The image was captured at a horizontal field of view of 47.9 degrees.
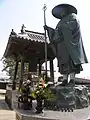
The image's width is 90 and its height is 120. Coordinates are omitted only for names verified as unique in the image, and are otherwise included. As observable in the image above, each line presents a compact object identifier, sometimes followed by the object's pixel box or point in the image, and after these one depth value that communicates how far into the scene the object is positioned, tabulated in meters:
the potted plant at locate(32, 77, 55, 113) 2.62
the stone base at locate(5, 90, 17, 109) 5.32
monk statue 3.60
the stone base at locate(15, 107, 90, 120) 2.41
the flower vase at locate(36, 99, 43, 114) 2.66
